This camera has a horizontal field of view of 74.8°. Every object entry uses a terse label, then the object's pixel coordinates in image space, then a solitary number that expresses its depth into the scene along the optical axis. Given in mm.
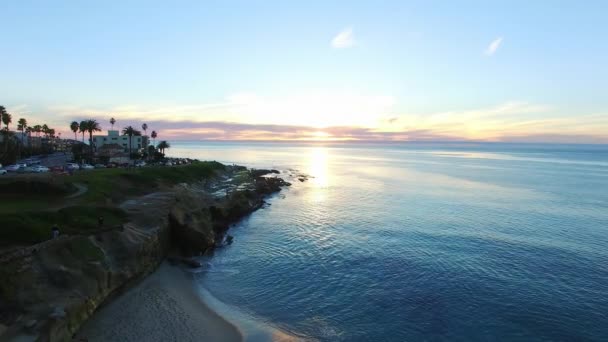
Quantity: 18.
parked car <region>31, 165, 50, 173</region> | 65344
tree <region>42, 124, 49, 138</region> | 172975
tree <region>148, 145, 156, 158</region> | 143125
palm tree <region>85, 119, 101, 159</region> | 118000
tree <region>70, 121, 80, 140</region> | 126031
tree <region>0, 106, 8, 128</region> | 96000
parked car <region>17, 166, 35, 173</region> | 64250
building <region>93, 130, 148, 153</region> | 174125
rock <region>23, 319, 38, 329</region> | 19795
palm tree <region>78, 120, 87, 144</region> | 118562
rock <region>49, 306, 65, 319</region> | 21172
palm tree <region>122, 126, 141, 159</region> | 124275
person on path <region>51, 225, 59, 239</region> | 27930
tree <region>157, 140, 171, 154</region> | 161575
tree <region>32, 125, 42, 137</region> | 169625
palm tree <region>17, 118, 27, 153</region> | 137625
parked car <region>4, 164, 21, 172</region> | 68562
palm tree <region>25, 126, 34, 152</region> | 157875
